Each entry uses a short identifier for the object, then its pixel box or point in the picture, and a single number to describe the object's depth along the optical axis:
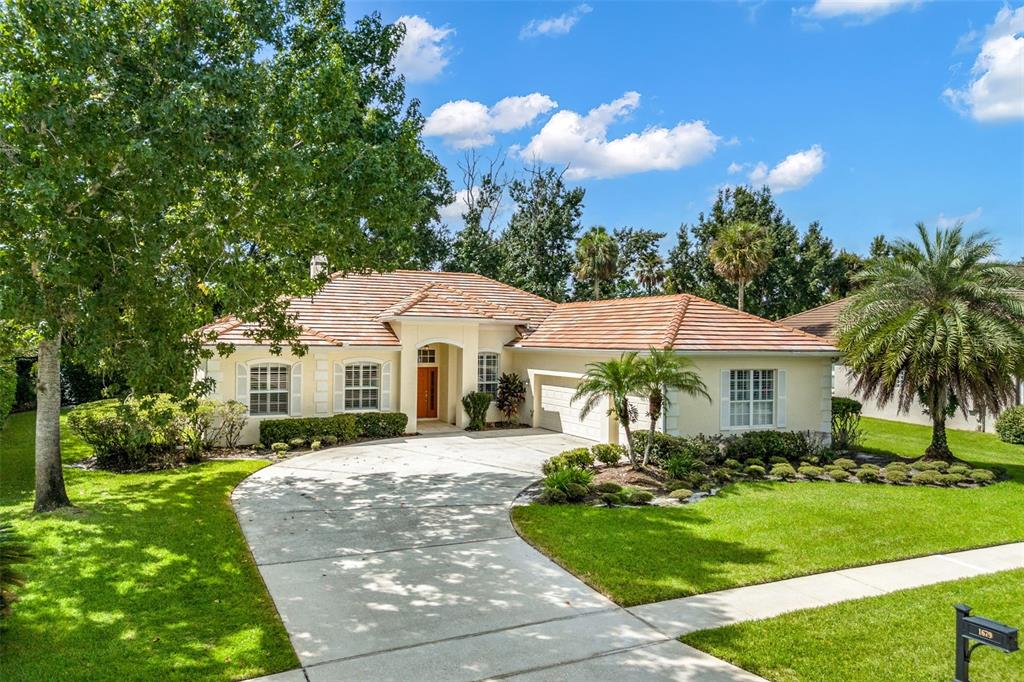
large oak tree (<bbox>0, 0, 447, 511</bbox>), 7.90
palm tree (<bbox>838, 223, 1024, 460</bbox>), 15.68
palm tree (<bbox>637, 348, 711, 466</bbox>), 14.55
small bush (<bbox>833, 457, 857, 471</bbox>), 15.73
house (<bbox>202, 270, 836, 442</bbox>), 17.97
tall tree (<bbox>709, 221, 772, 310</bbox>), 35.12
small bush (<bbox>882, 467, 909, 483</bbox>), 14.86
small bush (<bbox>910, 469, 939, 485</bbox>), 14.88
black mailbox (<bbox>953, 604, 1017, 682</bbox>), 4.31
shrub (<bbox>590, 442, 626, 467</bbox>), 15.87
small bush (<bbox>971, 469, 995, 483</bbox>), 15.20
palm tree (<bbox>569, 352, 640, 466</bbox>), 14.56
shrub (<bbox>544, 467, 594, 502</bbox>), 12.45
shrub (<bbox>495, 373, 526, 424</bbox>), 23.12
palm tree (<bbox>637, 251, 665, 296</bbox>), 46.78
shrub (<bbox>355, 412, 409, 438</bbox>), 20.14
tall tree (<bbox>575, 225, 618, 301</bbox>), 40.81
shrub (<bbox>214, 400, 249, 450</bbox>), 17.67
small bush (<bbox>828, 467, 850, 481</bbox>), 14.99
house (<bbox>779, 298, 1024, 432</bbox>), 24.08
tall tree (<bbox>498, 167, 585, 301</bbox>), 43.88
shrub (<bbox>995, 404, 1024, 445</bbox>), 21.83
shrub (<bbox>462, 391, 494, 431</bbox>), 21.88
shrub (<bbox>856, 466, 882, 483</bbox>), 14.96
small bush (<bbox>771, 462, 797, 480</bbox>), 15.04
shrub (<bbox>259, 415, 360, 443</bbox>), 18.58
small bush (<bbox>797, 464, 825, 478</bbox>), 15.17
